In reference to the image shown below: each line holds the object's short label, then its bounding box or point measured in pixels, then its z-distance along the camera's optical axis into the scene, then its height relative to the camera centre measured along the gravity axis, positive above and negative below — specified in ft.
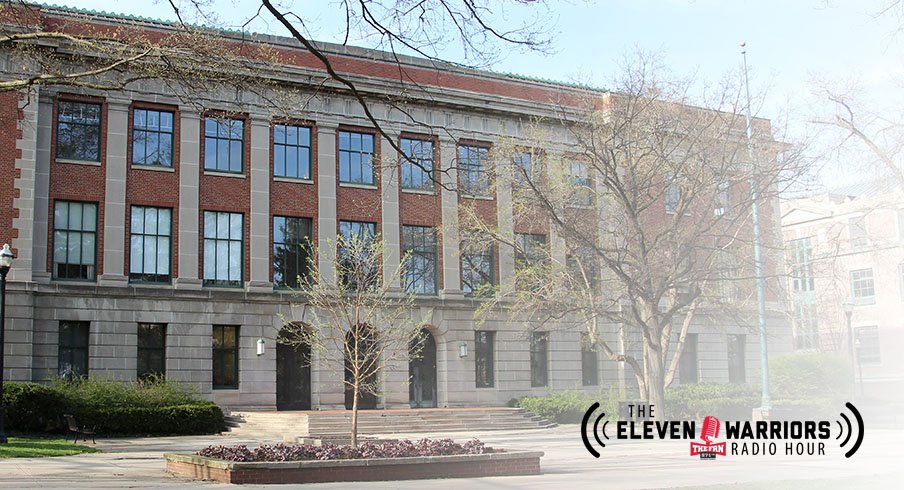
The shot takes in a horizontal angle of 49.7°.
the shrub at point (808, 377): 152.56 -4.40
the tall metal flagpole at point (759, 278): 105.19 +7.87
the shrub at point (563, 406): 126.31 -6.95
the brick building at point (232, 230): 110.52 +15.47
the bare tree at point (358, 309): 84.58 +4.80
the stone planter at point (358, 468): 55.52 -6.75
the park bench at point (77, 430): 90.02 -6.82
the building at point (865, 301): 188.14 +10.07
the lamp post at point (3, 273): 82.02 +7.24
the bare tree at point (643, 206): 100.63 +16.42
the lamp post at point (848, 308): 152.46 +6.26
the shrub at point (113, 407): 98.37 -5.15
